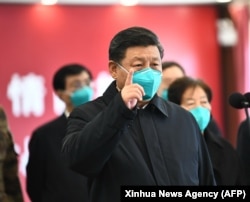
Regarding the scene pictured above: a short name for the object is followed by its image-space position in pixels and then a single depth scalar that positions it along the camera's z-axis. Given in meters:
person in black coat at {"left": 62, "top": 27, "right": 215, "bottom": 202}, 3.64
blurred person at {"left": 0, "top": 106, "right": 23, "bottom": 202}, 5.35
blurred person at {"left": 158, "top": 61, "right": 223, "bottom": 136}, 6.95
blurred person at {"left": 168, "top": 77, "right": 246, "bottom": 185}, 5.57
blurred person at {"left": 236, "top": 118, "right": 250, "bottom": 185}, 5.62
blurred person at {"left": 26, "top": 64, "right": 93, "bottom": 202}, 6.31
